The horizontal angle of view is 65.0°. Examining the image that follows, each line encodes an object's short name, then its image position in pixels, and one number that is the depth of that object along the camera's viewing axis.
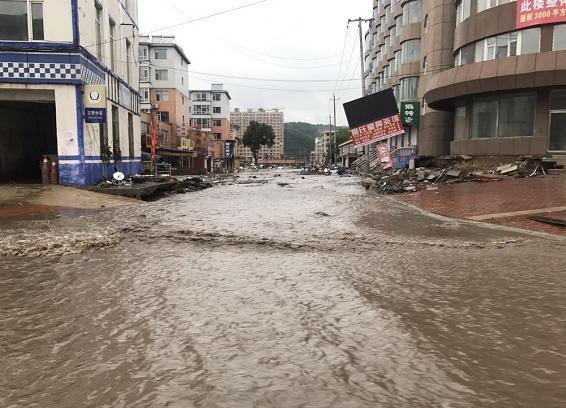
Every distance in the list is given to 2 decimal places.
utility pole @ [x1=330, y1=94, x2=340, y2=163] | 93.55
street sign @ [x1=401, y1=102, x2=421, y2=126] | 38.19
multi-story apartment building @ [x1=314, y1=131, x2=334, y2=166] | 161.38
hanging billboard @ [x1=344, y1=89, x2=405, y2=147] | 28.00
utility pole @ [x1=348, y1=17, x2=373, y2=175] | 35.83
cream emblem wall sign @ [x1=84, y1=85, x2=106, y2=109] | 17.50
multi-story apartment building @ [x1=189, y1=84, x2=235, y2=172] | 87.07
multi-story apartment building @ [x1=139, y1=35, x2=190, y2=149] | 58.56
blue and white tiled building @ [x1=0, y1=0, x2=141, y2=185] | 16.97
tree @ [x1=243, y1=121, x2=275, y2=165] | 110.88
